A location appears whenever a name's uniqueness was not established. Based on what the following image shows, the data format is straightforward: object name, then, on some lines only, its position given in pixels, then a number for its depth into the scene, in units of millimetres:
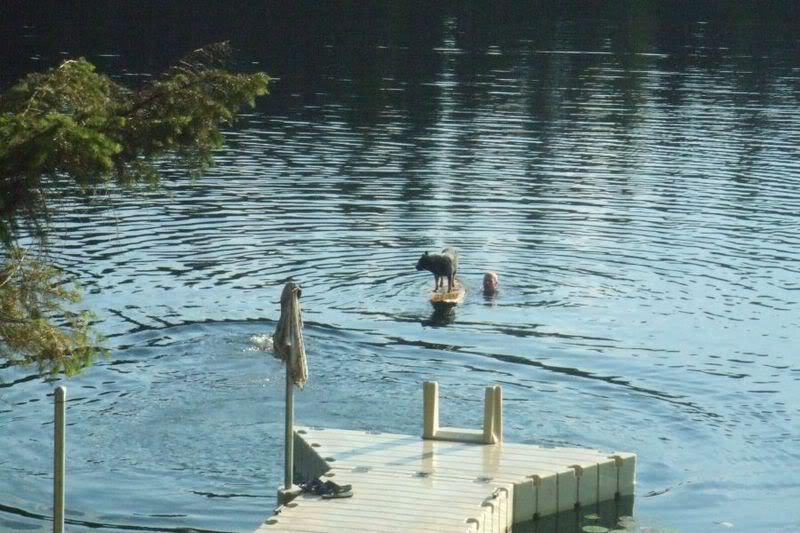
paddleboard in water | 29031
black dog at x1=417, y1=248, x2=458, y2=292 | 29000
